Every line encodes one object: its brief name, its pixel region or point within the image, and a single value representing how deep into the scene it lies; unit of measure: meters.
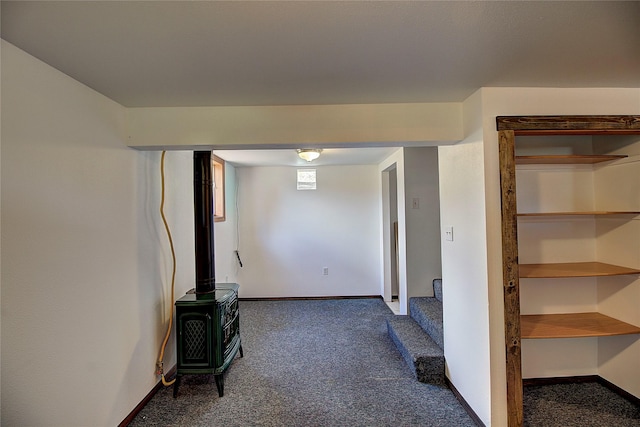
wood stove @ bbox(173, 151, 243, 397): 2.33
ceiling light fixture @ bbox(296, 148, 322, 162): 3.57
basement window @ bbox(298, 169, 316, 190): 4.95
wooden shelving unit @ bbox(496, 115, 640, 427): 1.77
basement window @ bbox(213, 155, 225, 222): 4.18
